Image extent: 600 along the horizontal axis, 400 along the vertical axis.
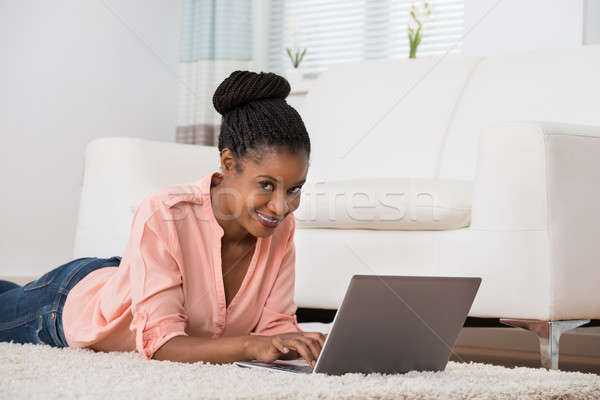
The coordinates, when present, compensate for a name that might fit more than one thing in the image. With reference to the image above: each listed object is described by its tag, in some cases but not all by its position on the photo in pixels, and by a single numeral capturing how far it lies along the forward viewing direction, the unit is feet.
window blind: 19.80
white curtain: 20.75
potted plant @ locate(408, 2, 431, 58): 18.41
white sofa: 11.99
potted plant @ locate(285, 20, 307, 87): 20.55
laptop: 9.74
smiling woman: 10.31
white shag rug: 9.30
